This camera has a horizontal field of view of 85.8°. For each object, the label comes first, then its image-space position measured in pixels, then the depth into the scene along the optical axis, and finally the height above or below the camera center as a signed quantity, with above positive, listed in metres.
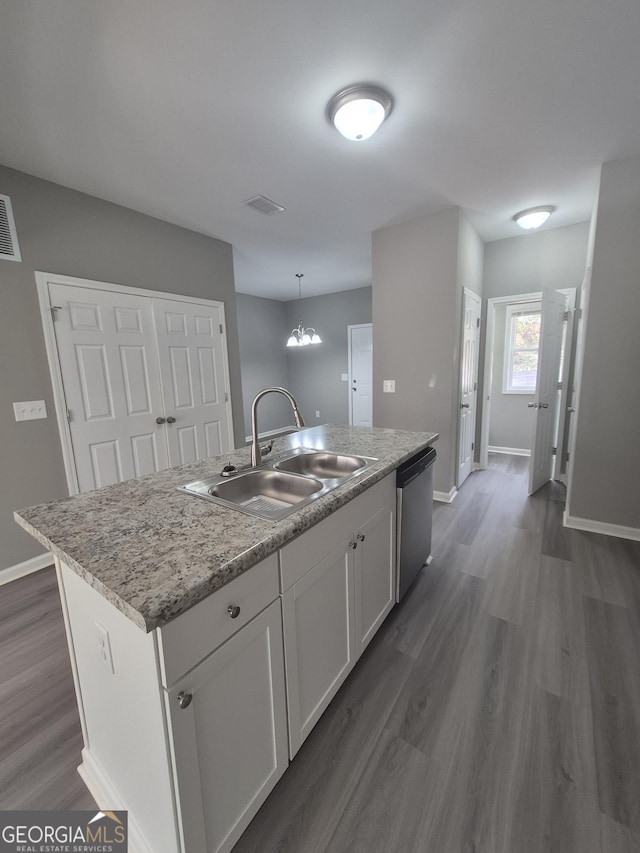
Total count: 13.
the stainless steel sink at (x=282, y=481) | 1.38 -0.48
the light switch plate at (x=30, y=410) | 2.40 -0.22
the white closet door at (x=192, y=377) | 3.24 -0.03
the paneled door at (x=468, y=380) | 3.52 -0.13
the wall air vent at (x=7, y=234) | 2.25 +0.95
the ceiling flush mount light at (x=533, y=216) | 3.16 +1.38
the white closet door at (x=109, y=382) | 2.62 -0.05
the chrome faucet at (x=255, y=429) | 1.55 -0.27
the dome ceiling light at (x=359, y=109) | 1.73 +1.34
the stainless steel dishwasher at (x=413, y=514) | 1.84 -0.83
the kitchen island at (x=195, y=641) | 0.77 -0.71
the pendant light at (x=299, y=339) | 5.65 +0.54
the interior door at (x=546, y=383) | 3.45 -0.18
